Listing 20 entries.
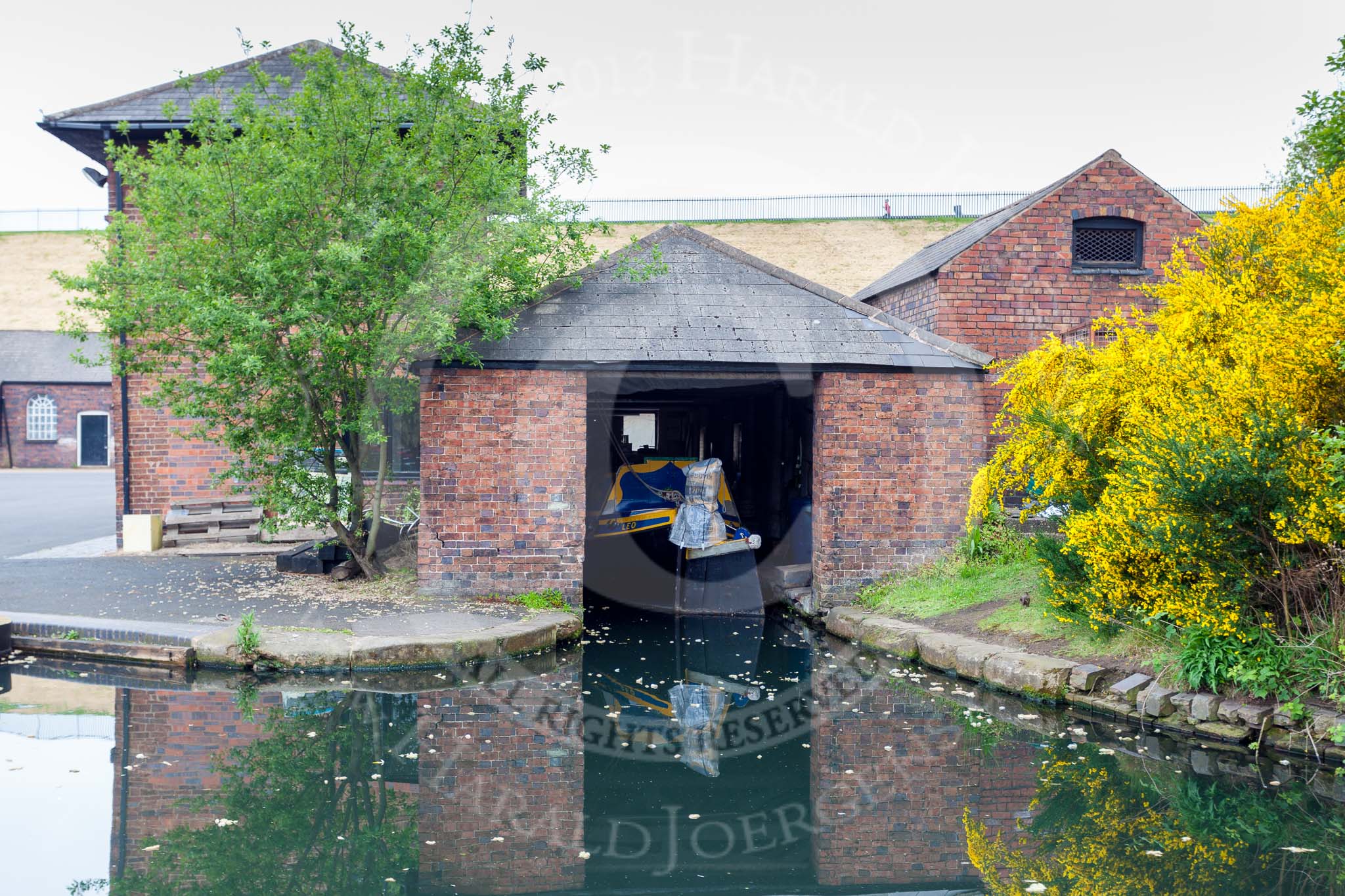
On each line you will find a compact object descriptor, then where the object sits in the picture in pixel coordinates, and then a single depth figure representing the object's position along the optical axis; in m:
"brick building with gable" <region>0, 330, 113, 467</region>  37.34
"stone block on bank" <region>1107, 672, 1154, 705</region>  7.44
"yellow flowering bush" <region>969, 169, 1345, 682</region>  6.57
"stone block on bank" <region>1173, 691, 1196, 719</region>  7.05
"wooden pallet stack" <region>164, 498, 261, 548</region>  14.00
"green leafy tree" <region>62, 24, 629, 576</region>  9.98
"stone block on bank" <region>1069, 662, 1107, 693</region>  7.72
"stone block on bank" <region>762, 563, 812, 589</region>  12.54
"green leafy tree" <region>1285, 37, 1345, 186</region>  17.30
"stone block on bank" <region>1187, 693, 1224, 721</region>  6.90
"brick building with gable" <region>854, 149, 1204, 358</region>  13.13
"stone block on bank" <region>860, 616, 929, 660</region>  9.38
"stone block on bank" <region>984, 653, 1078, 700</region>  7.84
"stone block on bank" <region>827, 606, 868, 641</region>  10.28
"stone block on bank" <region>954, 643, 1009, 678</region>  8.47
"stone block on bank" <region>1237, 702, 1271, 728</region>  6.65
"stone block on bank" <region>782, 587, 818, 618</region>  11.45
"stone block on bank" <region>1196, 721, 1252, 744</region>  6.68
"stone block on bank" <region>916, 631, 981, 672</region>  8.82
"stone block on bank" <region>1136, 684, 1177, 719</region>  7.14
